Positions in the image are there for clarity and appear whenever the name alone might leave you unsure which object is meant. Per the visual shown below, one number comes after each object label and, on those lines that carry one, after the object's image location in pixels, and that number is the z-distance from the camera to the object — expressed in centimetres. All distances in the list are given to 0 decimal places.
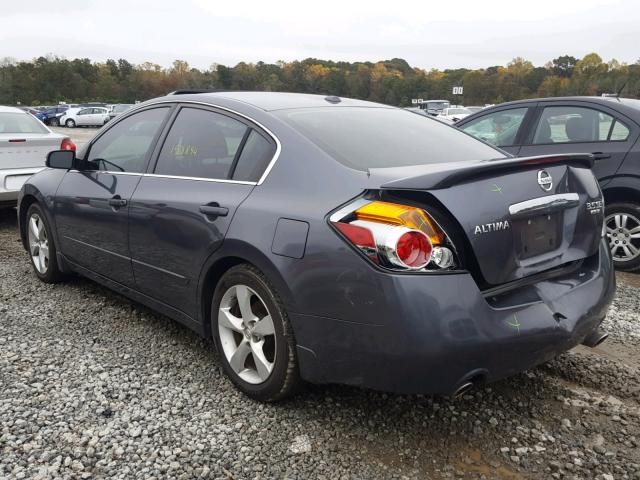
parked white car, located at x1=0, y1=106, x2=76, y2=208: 665
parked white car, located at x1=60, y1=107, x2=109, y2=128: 3869
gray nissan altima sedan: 223
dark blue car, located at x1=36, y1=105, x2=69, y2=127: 4236
